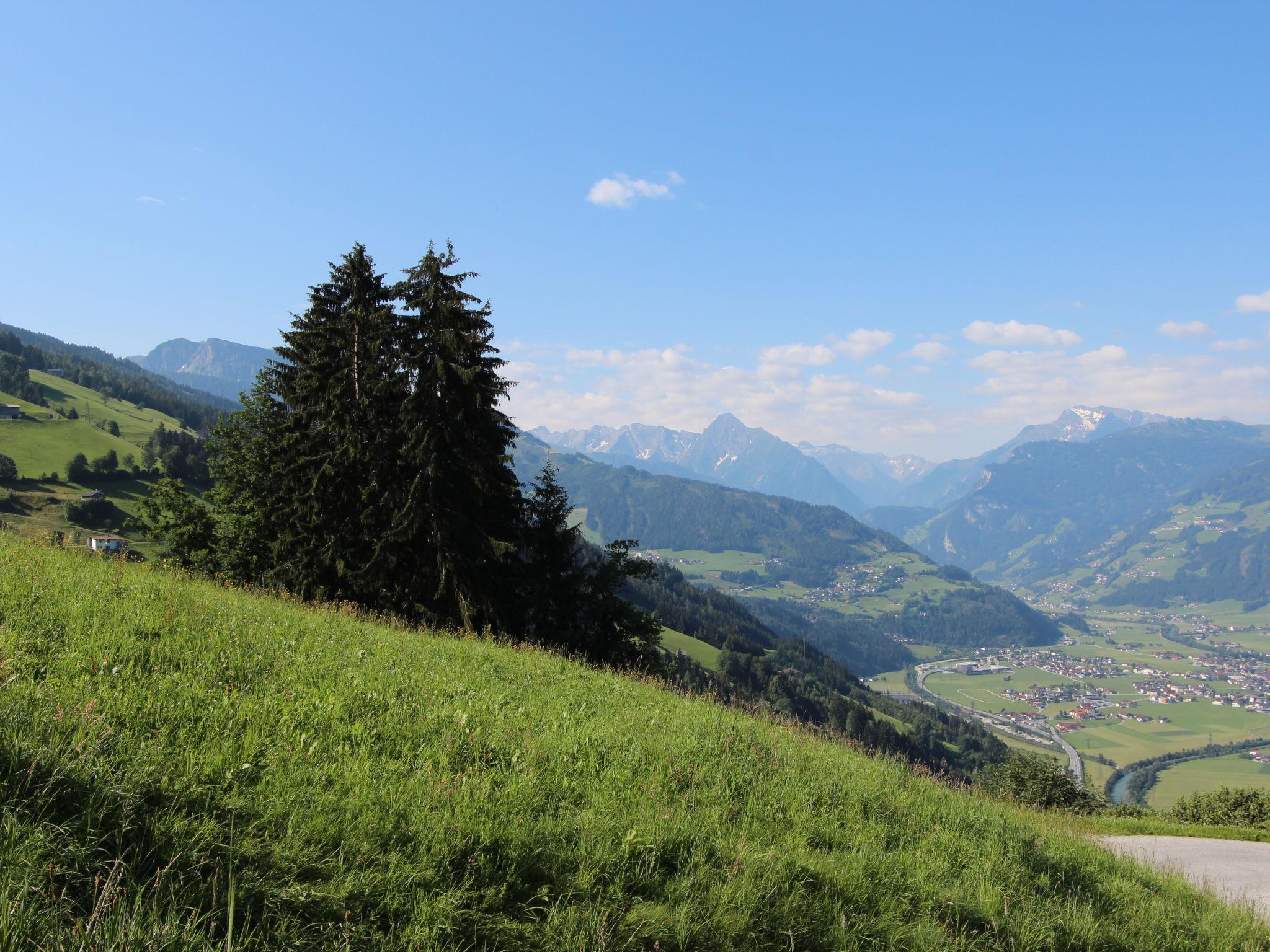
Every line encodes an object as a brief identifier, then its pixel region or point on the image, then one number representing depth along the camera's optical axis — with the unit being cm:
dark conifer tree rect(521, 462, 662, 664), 2800
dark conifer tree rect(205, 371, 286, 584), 2825
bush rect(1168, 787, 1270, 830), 2189
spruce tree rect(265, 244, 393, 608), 2409
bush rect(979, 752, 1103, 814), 2688
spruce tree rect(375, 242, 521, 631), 2261
